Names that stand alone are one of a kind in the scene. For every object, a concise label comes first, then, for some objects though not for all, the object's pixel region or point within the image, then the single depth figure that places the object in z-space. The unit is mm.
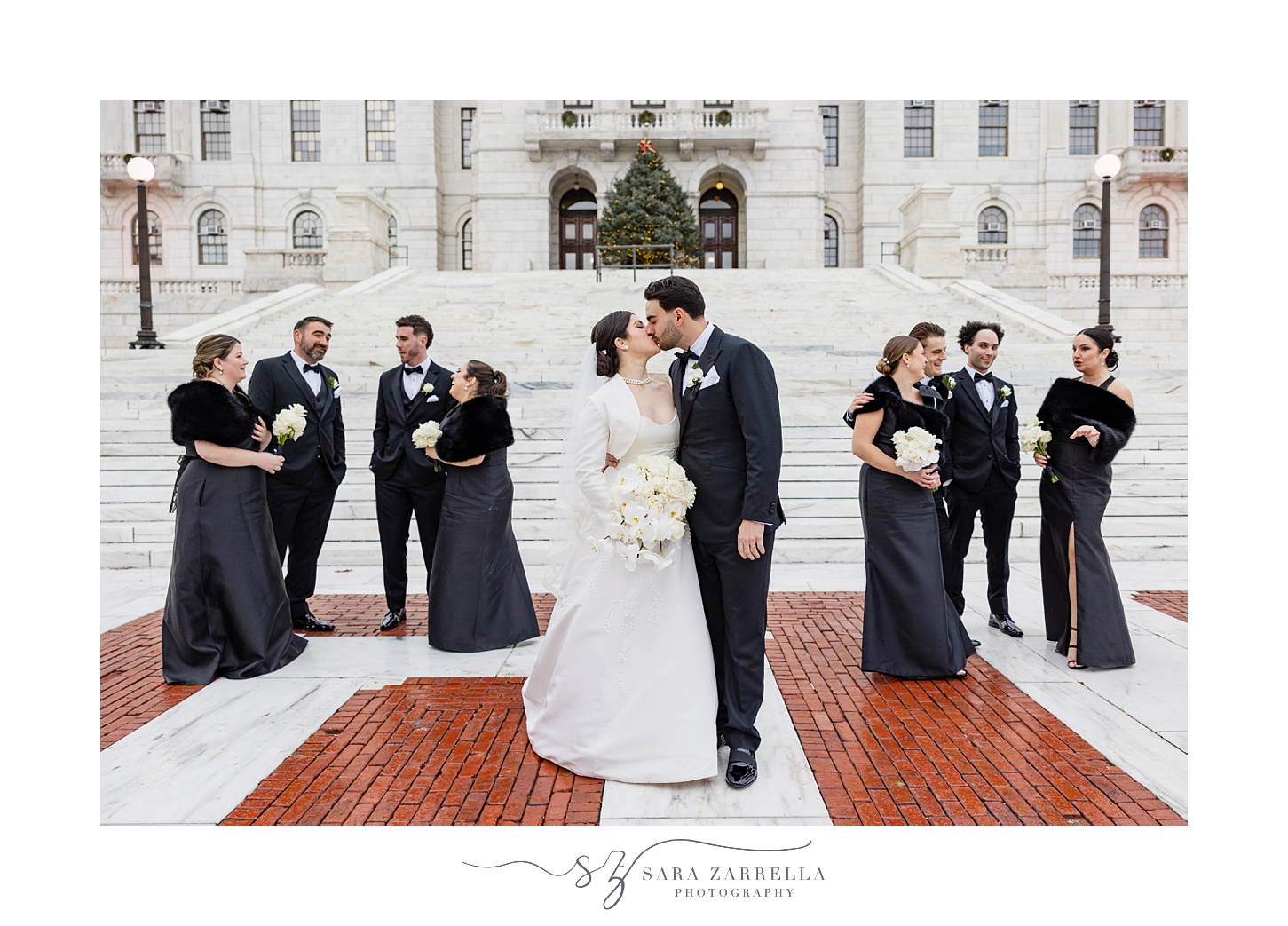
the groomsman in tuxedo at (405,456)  6422
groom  3775
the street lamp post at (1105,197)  15344
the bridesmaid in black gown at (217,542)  5297
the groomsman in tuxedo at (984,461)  6207
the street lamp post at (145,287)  16884
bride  3834
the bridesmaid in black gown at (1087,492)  5387
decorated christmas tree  27922
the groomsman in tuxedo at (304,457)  6406
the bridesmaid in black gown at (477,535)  5895
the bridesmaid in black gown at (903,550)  5242
